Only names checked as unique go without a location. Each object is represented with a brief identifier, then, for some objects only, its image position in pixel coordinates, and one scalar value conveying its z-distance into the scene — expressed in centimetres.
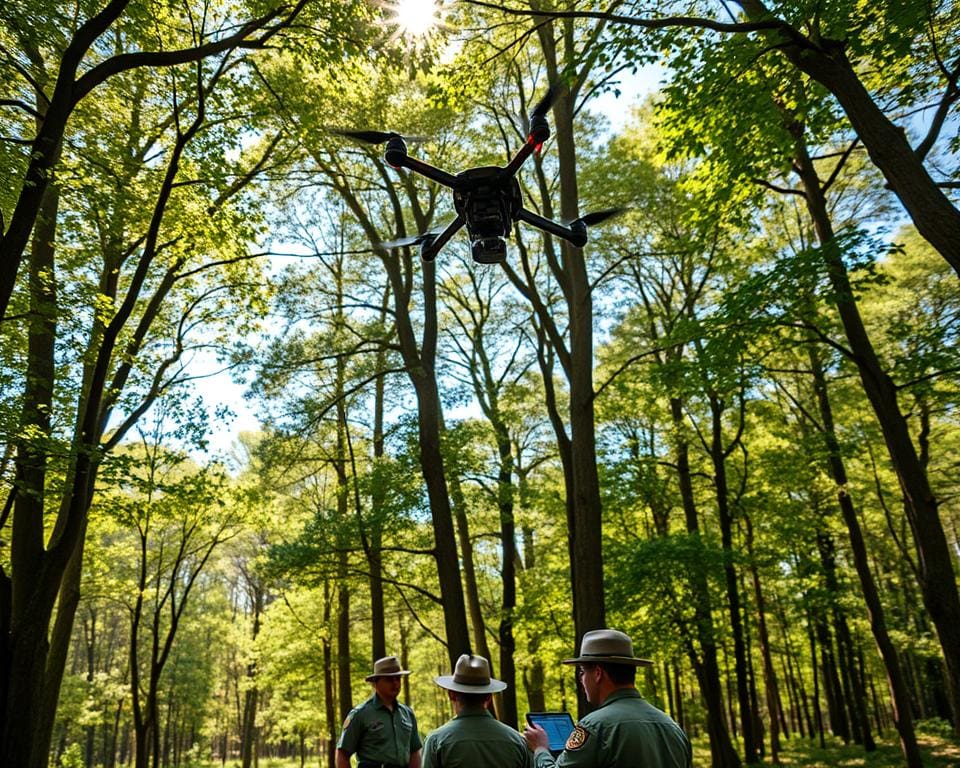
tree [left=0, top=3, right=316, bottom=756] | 664
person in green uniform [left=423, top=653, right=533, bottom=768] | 327
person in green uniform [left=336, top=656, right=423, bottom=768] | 502
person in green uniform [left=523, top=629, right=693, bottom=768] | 261
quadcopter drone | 300
